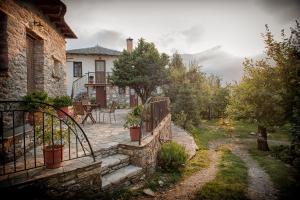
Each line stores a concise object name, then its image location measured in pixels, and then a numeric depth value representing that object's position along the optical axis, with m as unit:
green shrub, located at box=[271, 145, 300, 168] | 3.93
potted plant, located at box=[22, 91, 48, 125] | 5.62
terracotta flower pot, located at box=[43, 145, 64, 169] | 3.58
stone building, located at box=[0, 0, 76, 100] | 5.16
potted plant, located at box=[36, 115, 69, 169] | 3.59
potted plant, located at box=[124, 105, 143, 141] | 5.59
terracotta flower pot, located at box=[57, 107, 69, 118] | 7.55
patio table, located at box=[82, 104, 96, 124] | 8.70
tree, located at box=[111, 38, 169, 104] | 14.04
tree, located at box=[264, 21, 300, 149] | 9.16
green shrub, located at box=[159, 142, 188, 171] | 6.11
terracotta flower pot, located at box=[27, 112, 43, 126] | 5.64
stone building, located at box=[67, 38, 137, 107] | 20.88
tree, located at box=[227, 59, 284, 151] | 9.53
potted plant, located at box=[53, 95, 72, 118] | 7.52
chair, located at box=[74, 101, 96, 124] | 8.47
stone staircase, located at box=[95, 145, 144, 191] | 4.41
